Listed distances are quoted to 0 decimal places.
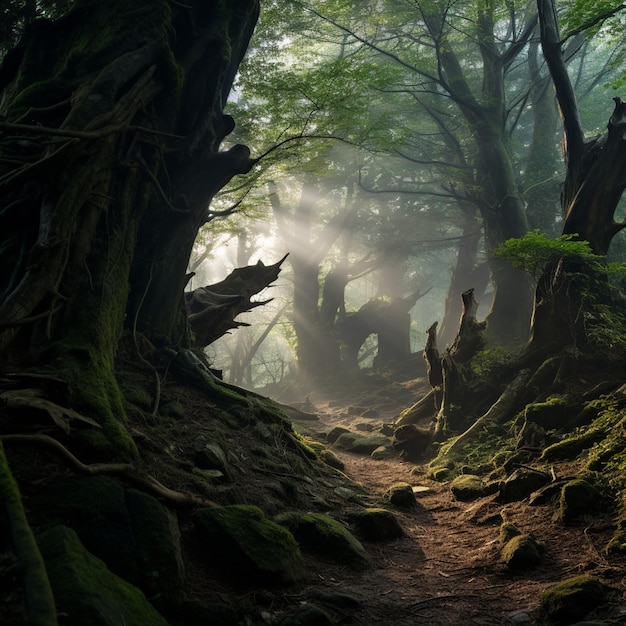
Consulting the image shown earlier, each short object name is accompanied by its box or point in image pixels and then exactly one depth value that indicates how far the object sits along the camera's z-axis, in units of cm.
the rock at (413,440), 947
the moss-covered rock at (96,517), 271
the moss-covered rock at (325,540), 422
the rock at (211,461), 478
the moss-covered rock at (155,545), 275
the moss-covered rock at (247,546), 328
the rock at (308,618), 290
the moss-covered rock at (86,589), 202
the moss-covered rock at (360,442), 1038
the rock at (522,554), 391
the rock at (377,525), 502
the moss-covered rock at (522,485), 540
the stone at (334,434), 1159
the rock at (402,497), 627
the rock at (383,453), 958
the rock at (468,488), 614
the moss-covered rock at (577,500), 443
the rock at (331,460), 817
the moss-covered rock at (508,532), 440
